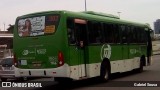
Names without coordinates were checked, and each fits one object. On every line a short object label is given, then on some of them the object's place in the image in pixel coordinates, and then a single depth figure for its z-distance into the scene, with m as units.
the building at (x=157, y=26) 182.10
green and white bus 14.36
